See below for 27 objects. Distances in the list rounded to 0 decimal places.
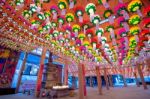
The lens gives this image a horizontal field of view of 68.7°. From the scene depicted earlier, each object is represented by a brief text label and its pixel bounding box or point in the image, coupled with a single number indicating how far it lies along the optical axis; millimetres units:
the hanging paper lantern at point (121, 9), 2230
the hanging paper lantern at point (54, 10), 2629
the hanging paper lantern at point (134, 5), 2108
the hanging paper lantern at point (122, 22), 2654
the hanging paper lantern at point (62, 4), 2348
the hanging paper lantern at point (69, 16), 2635
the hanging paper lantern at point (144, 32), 3459
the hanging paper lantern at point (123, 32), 3284
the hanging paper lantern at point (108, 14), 2404
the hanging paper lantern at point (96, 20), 2520
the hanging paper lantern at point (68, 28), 3295
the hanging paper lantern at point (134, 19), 2523
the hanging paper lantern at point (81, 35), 3359
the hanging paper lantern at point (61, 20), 2907
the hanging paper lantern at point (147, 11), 2379
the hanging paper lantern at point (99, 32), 3078
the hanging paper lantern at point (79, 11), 2546
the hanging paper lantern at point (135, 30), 2960
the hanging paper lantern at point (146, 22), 2657
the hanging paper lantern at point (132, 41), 3754
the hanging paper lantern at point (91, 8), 2295
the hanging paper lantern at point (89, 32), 3377
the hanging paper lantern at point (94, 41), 4134
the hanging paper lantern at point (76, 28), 2985
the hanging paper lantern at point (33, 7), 2783
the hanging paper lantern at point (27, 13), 3130
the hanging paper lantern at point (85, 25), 3255
